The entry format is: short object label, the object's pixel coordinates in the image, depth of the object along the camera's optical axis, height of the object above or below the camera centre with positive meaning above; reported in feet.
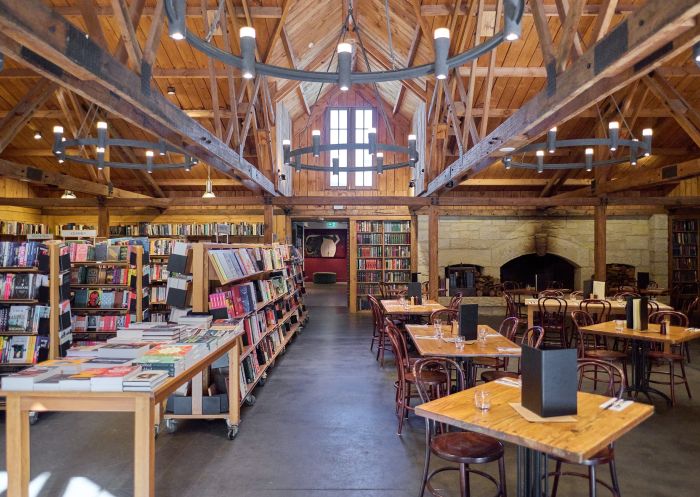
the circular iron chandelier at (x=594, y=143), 20.77 +5.13
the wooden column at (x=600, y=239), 35.53 +0.99
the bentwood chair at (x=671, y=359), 17.39 -4.15
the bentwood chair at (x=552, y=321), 24.82 -4.05
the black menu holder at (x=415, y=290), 26.61 -2.20
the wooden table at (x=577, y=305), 24.97 -3.00
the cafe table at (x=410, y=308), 23.47 -2.94
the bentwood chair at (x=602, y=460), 8.75 -4.01
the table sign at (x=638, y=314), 17.97 -2.46
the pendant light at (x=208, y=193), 32.50 +4.24
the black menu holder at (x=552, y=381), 8.21 -2.33
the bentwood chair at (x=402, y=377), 14.23 -3.97
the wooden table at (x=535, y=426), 7.36 -3.04
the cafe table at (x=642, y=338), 16.72 -3.13
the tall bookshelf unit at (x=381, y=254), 44.09 -0.15
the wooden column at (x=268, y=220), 34.17 +2.44
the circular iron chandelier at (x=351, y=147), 22.15 +5.17
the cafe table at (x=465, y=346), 14.01 -3.04
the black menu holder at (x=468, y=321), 15.46 -2.30
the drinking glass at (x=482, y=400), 8.90 -2.93
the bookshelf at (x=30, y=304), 16.87 -1.86
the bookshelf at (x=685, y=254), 43.45 -0.24
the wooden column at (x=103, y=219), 37.70 +2.82
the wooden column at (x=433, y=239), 34.14 +0.99
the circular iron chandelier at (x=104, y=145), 21.89 +5.39
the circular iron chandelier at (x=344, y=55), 8.54 +4.12
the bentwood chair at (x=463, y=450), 9.20 -4.05
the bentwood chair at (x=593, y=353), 18.61 -4.16
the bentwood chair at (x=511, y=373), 15.02 -3.95
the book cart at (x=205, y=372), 14.57 -3.65
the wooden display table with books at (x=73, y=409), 8.46 -3.01
